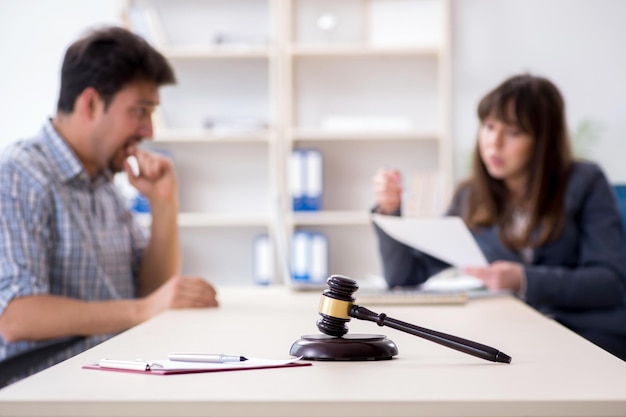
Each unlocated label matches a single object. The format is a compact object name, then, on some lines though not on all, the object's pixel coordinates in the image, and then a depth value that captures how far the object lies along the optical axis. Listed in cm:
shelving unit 635
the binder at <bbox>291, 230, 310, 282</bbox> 604
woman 323
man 263
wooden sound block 181
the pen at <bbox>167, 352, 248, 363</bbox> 175
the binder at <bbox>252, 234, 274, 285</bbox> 615
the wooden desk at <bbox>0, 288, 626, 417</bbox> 152
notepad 170
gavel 179
